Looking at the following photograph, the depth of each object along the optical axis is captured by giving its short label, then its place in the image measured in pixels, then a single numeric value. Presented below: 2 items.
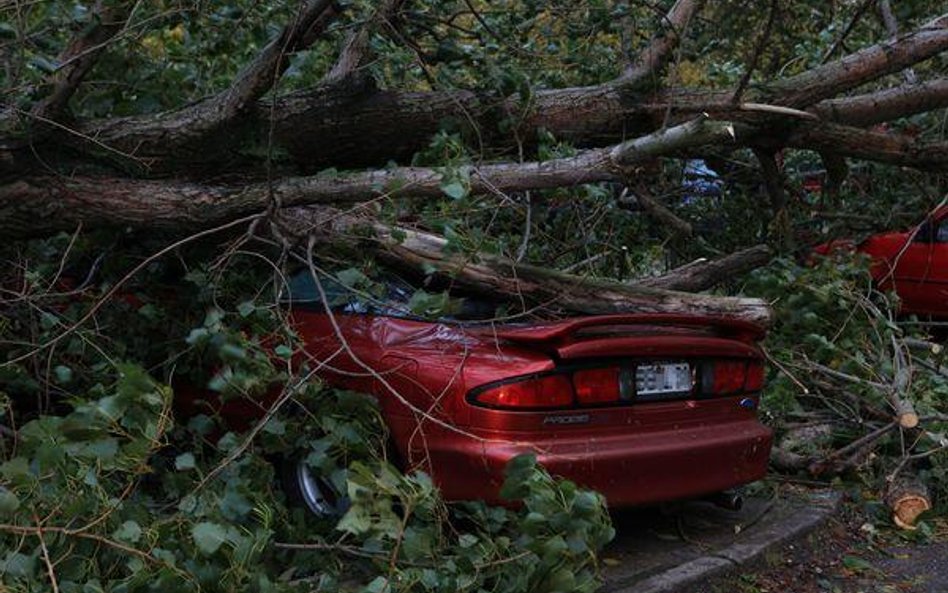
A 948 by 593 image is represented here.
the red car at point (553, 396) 4.24
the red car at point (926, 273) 10.43
